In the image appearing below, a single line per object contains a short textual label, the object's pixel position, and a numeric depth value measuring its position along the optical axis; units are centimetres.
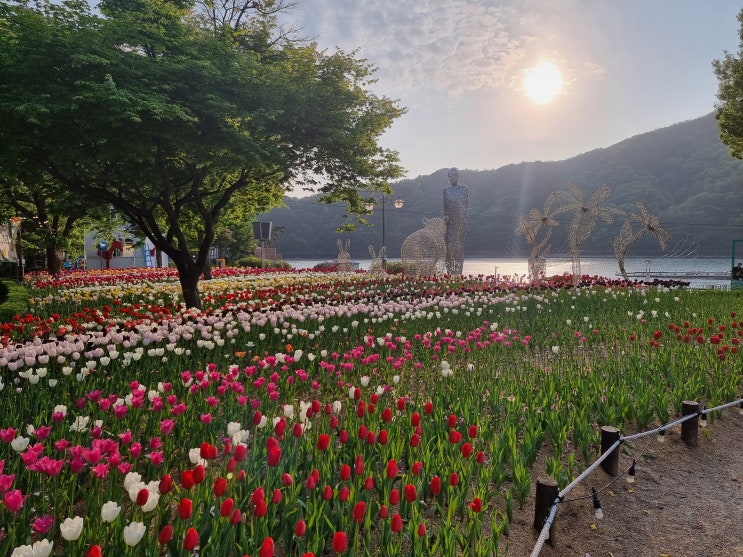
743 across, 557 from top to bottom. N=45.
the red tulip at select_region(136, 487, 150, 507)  200
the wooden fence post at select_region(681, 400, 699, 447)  411
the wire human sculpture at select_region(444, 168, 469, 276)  2034
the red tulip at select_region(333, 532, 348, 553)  186
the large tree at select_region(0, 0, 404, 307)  740
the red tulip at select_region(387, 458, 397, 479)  245
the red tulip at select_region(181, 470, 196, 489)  209
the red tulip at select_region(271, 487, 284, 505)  216
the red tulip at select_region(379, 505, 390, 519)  215
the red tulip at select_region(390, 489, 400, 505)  220
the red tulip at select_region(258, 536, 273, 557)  169
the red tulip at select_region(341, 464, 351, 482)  237
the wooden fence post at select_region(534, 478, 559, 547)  267
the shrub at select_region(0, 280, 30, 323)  831
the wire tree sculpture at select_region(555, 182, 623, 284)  1377
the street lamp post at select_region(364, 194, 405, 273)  1433
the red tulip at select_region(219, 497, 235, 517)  199
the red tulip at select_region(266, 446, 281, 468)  238
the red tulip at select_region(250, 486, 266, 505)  203
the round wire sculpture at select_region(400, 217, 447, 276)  1895
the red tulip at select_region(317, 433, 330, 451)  269
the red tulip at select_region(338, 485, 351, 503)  229
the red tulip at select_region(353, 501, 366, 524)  205
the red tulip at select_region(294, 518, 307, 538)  193
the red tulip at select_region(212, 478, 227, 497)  212
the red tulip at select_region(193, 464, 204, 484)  216
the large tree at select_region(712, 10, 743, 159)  1731
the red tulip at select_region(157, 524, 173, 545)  178
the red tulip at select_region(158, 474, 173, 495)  214
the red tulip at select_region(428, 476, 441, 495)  240
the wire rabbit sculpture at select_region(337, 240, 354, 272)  2636
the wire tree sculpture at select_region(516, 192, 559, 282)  1523
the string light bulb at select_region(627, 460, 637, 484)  346
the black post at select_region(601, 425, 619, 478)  347
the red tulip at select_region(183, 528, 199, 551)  177
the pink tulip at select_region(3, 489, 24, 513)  186
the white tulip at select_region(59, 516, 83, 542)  183
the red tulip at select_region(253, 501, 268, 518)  199
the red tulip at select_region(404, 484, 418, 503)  226
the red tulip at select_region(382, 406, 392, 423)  315
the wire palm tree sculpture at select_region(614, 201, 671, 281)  1605
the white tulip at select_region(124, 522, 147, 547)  182
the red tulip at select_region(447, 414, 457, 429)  318
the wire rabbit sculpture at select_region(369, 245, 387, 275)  2241
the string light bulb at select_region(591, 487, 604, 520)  293
